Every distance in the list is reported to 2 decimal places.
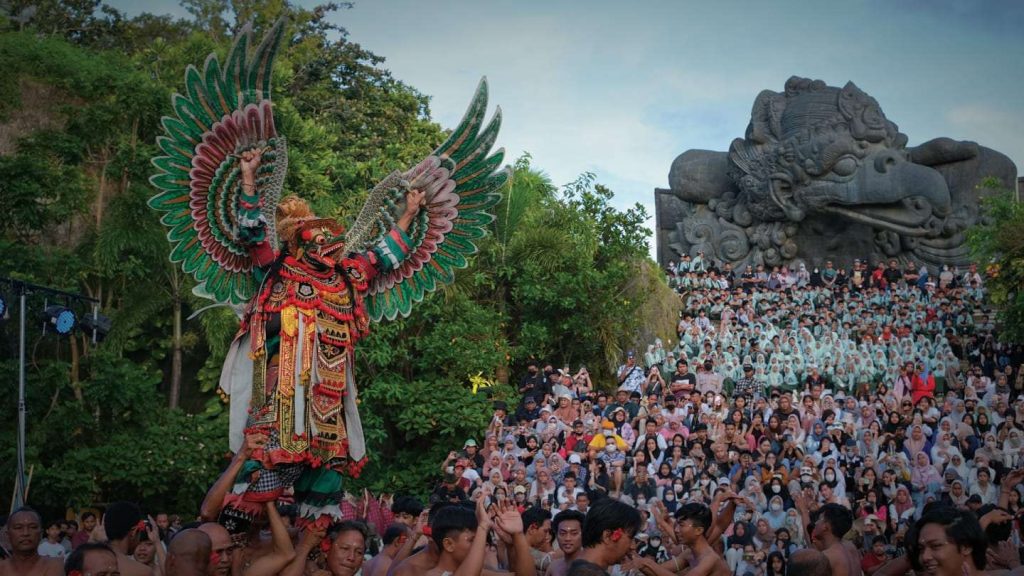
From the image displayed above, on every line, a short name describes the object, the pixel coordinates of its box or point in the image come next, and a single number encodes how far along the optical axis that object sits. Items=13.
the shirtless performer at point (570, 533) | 5.63
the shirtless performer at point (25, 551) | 5.40
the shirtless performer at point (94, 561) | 4.61
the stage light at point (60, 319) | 11.03
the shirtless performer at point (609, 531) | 5.19
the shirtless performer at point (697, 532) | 5.99
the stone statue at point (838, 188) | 24.69
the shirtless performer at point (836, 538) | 6.05
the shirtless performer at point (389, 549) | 6.09
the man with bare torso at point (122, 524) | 6.21
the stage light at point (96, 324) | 12.03
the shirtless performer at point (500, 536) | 5.20
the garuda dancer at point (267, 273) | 6.81
